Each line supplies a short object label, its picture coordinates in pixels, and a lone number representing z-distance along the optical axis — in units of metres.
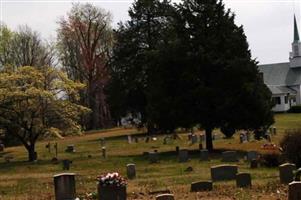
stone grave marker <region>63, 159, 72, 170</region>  29.39
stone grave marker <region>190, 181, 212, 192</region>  17.36
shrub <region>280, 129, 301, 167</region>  21.20
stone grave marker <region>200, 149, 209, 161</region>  29.08
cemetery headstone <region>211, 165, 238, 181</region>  19.97
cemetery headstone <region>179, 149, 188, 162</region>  29.08
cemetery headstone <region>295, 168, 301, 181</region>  14.20
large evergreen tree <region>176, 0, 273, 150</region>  34.50
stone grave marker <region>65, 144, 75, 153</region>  42.62
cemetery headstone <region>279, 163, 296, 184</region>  17.62
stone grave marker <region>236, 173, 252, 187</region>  17.64
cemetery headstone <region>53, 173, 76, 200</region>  15.45
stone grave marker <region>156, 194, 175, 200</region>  13.01
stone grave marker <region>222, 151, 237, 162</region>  27.57
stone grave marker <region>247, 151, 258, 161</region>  27.44
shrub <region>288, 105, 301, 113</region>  86.94
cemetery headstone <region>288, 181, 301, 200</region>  12.05
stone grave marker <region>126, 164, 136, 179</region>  23.05
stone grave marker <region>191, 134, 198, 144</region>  43.07
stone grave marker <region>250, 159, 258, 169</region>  24.31
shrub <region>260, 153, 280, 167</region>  24.17
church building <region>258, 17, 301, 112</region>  93.19
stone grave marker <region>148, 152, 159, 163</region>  29.67
